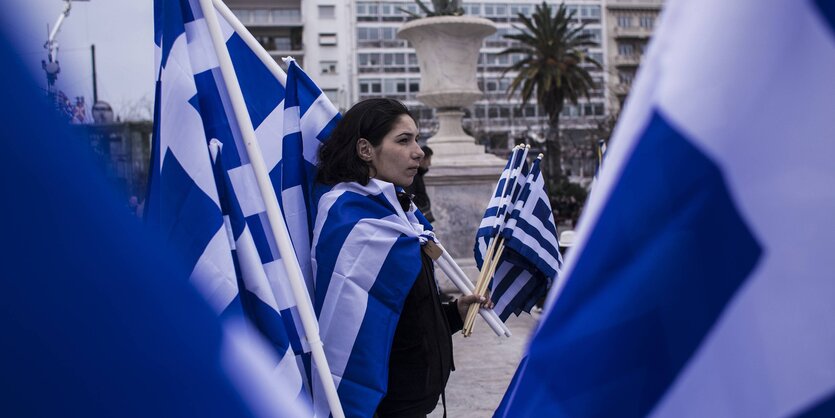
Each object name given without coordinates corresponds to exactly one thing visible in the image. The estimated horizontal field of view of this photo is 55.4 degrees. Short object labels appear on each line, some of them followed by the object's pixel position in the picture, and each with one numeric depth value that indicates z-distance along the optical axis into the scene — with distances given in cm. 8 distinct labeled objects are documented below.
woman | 237
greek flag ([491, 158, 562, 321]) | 314
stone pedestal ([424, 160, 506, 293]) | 1069
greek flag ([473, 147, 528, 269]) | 314
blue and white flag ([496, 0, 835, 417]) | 100
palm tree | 3528
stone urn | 1134
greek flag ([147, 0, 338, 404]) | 218
